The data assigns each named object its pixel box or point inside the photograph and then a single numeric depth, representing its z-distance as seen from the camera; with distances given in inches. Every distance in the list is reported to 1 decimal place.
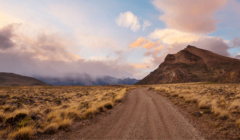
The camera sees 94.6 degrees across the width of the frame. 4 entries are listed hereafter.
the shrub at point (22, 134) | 202.8
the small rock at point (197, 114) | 365.7
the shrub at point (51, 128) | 242.6
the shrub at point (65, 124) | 265.5
